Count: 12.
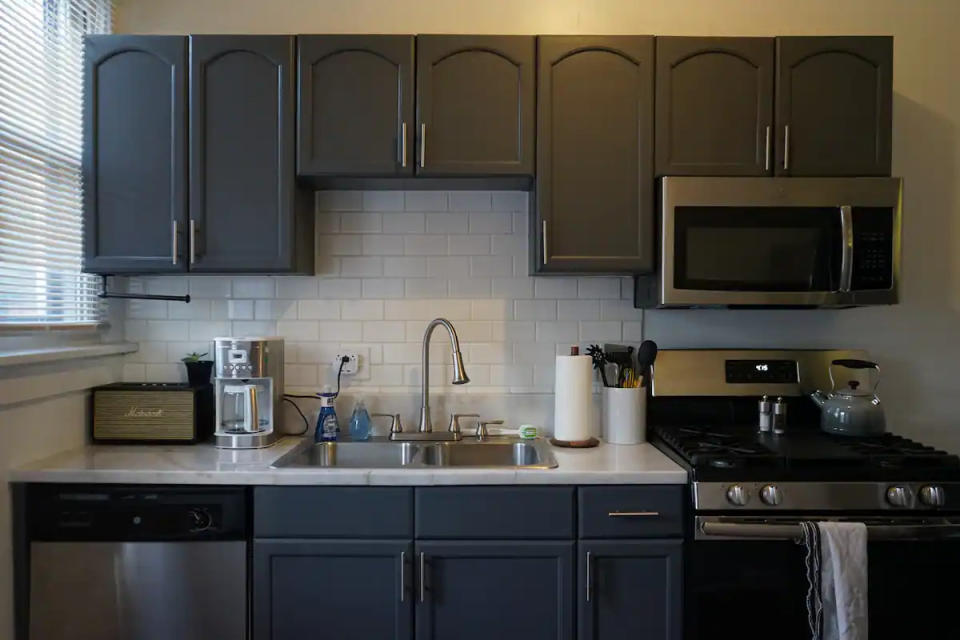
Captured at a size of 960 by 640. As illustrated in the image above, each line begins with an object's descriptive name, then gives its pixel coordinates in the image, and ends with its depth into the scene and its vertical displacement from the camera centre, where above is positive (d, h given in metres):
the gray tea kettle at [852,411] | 2.31 -0.35
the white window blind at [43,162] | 2.03 +0.47
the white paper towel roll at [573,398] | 2.38 -0.32
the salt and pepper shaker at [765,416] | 2.43 -0.39
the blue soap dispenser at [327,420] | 2.47 -0.42
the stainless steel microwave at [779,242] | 2.23 +0.23
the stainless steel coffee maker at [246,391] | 2.27 -0.29
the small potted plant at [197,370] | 2.49 -0.24
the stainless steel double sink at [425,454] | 2.46 -0.54
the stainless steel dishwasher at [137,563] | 1.95 -0.76
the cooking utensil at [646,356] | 2.50 -0.18
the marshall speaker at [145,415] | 2.35 -0.38
